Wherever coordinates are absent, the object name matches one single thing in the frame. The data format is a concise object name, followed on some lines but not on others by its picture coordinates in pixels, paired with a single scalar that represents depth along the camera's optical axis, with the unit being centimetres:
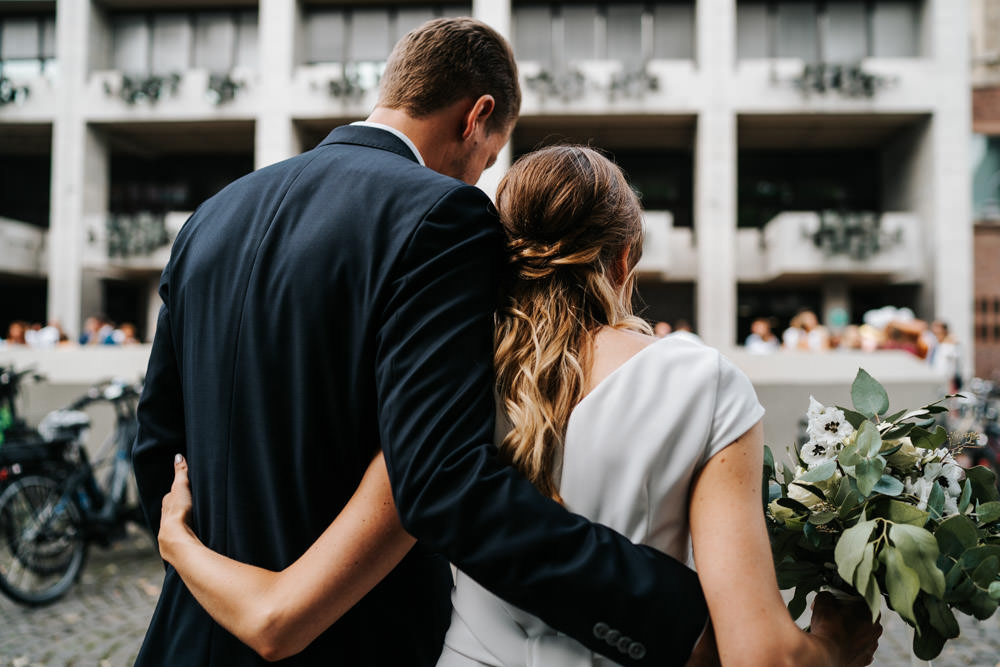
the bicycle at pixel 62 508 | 563
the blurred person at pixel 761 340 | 1318
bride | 118
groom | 114
